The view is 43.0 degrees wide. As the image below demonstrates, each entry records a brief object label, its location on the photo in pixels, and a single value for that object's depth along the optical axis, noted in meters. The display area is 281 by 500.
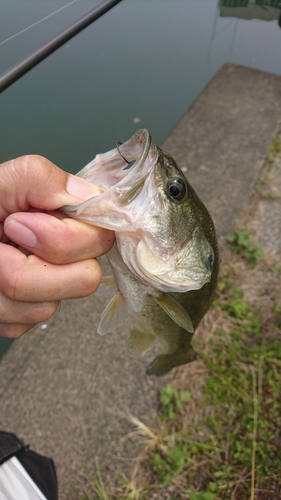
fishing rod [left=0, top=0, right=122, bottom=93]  0.19
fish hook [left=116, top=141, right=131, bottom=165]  0.15
